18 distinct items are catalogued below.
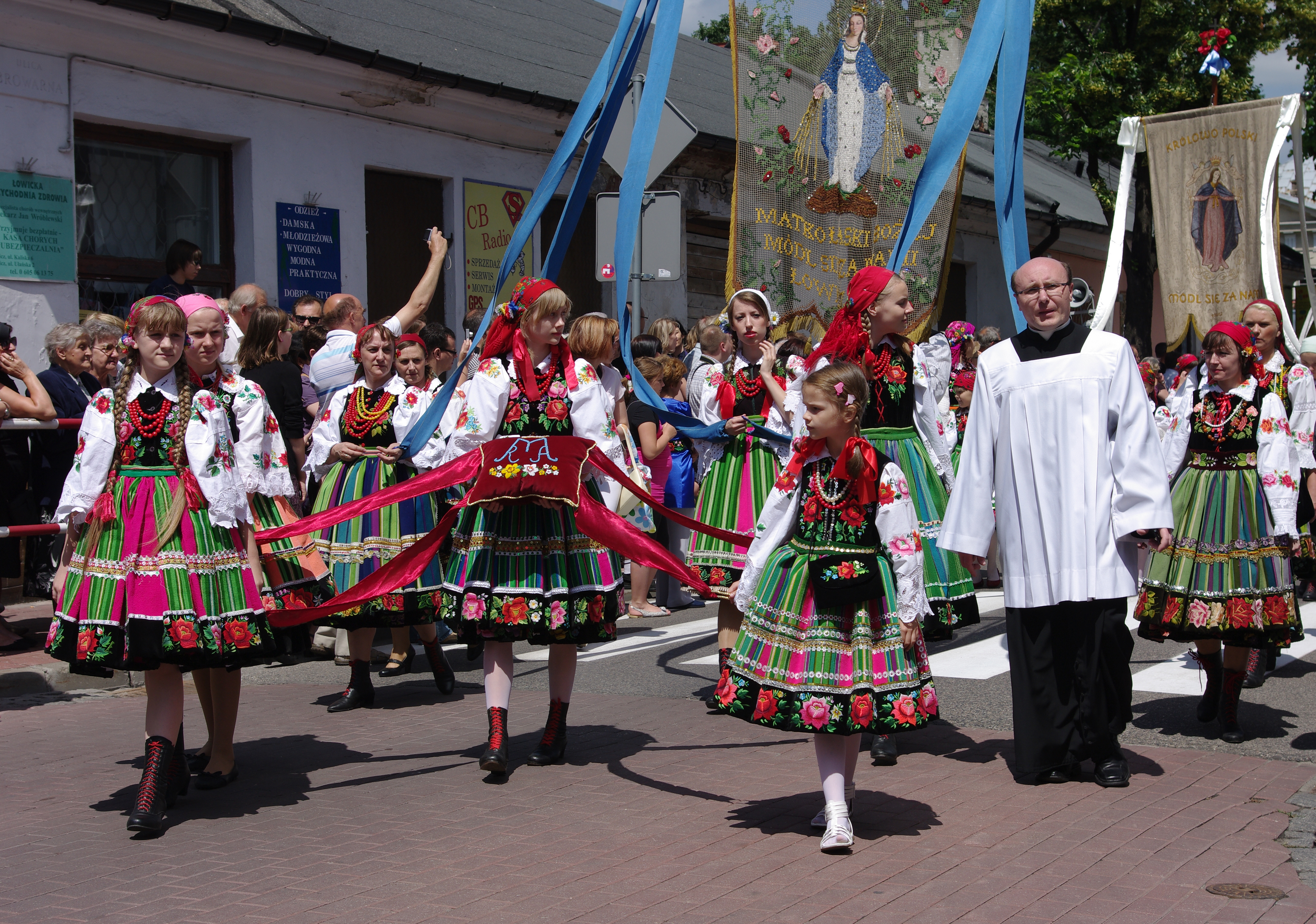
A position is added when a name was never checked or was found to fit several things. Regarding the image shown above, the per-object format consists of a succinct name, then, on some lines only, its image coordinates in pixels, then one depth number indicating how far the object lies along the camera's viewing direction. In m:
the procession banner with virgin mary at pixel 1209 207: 10.21
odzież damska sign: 12.52
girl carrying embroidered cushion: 5.83
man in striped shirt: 7.95
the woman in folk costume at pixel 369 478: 7.25
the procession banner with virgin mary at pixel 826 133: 7.32
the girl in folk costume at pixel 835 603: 4.60
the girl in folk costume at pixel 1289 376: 6.75
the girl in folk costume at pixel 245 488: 5.29
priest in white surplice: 5.35
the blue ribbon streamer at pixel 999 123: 6.08
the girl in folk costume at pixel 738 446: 6.88
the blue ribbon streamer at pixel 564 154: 6.34
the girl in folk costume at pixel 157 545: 4.98
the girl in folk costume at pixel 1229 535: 6.30
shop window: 11.17
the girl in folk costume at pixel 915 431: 6.11
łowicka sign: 10.32
